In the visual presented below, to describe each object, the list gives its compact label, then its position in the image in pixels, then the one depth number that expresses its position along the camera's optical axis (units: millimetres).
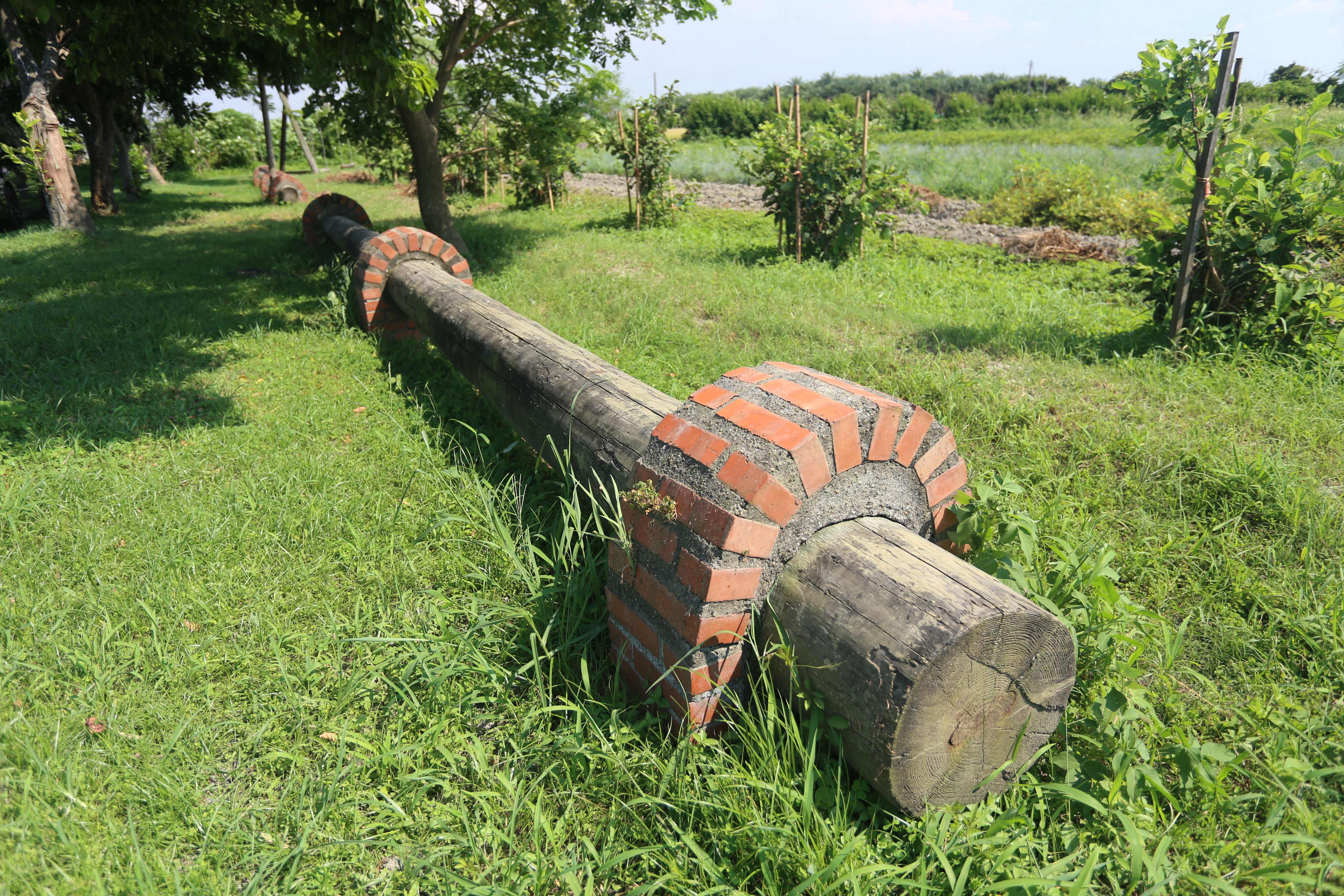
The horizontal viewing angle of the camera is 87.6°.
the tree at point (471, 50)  5660
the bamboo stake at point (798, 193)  7656
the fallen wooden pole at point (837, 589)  1438
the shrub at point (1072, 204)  9289
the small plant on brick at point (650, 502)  1750
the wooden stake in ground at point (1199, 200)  3871
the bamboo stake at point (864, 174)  7621
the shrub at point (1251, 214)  3816
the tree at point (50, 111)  9859
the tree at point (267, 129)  19969
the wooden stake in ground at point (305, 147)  24734
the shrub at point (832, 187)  7629
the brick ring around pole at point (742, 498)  1621
